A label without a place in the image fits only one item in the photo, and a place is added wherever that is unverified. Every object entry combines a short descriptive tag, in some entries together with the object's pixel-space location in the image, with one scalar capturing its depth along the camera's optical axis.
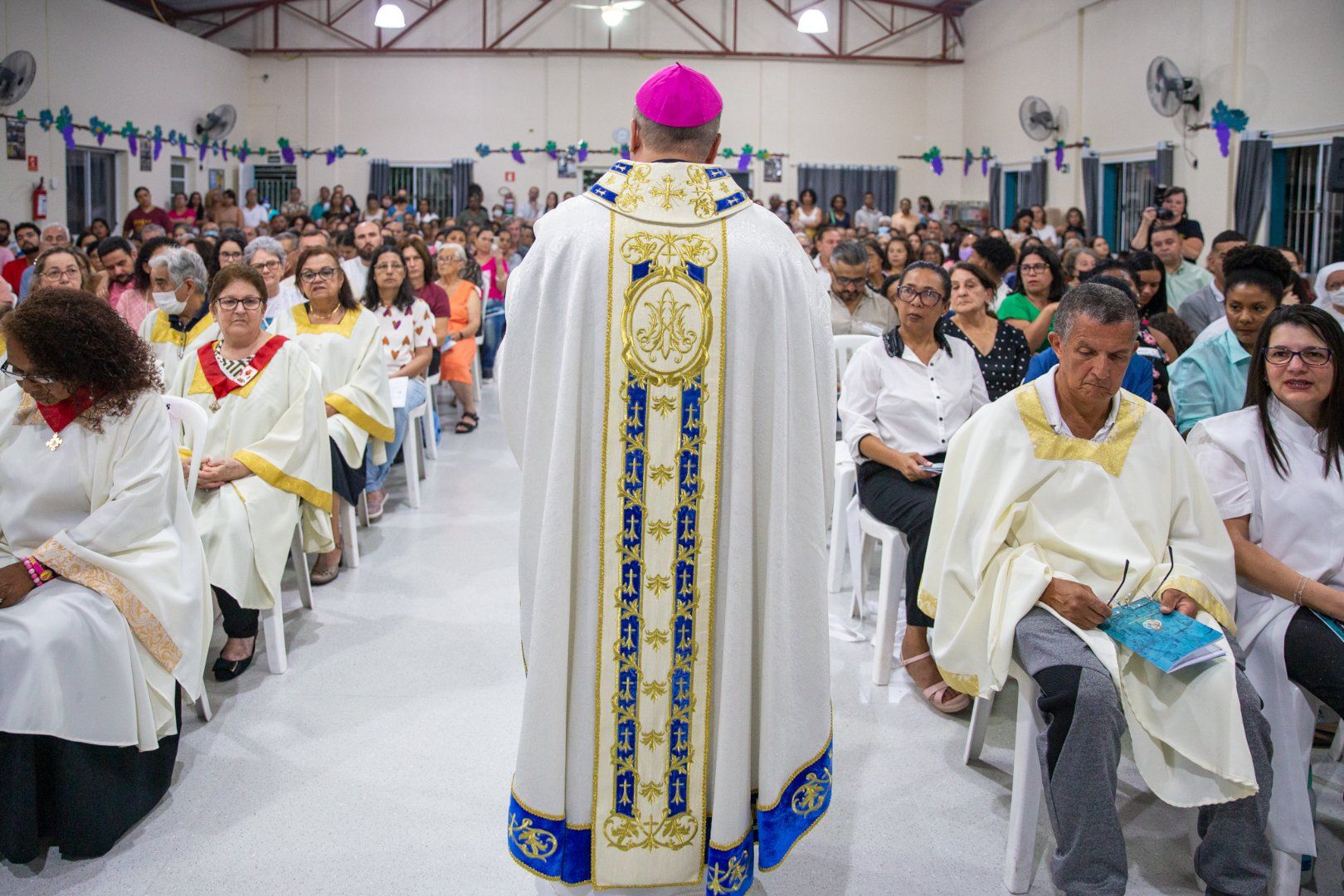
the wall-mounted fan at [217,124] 15.59
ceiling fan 11.54
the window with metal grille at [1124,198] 12.47
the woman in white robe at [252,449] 3.35
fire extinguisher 12.02
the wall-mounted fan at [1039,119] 13.95
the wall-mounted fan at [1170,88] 10.87
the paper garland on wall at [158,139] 12.27
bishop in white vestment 2.01
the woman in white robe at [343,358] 4.44
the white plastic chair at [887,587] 3.37
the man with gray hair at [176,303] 4.19
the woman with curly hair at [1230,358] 3.34
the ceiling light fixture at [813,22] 12.52
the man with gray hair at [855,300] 5.28
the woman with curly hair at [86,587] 2.40
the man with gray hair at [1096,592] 2.20
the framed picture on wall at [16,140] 11.51
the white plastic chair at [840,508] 4.06
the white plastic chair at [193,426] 3.11
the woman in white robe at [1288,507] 2.41
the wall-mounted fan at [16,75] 11.03
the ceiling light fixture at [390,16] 12.35
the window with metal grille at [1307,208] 9.45
